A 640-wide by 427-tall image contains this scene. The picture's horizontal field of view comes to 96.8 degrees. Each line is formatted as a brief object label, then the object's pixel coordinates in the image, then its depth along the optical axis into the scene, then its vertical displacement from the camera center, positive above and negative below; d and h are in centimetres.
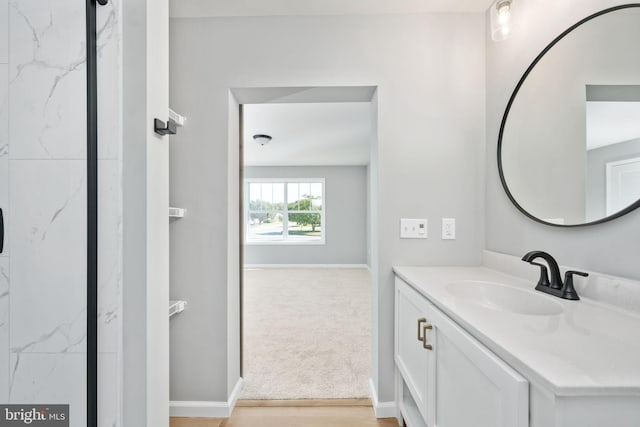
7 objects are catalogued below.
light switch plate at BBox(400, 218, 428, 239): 182 -10
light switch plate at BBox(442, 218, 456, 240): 183 -10
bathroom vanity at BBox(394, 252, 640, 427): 55 -36
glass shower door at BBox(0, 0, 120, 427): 93 +0
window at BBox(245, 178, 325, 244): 721 +6
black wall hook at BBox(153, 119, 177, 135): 102 +31
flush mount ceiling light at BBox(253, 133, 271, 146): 427 +114
